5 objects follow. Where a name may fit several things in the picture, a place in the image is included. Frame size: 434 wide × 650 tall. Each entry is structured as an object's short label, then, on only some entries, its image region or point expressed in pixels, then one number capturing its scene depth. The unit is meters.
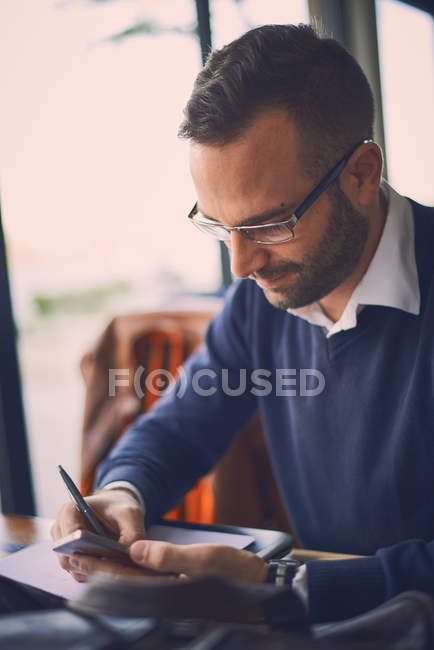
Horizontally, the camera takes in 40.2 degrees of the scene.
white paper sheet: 0.81
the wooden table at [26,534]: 0.96
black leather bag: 0.46
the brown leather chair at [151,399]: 1.74
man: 1.03
